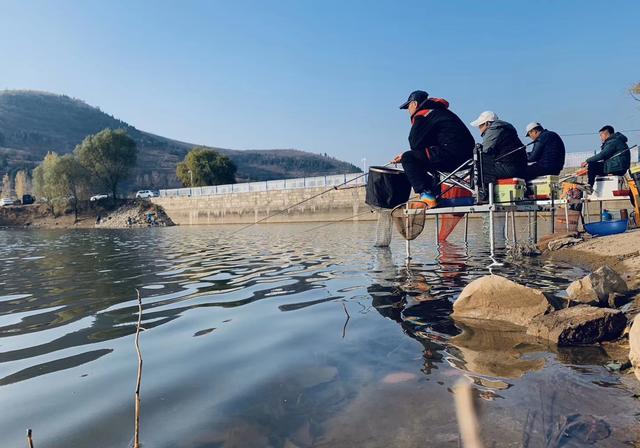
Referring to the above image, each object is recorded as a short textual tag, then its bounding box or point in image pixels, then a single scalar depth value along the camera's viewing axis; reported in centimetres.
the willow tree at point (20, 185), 9169
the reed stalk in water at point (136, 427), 178
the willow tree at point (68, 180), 6706
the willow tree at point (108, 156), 7131
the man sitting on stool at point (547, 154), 1084
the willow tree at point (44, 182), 6719
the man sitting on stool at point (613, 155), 1134
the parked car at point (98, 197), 7172
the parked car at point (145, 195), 7205
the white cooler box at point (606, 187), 1112
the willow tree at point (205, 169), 7606
